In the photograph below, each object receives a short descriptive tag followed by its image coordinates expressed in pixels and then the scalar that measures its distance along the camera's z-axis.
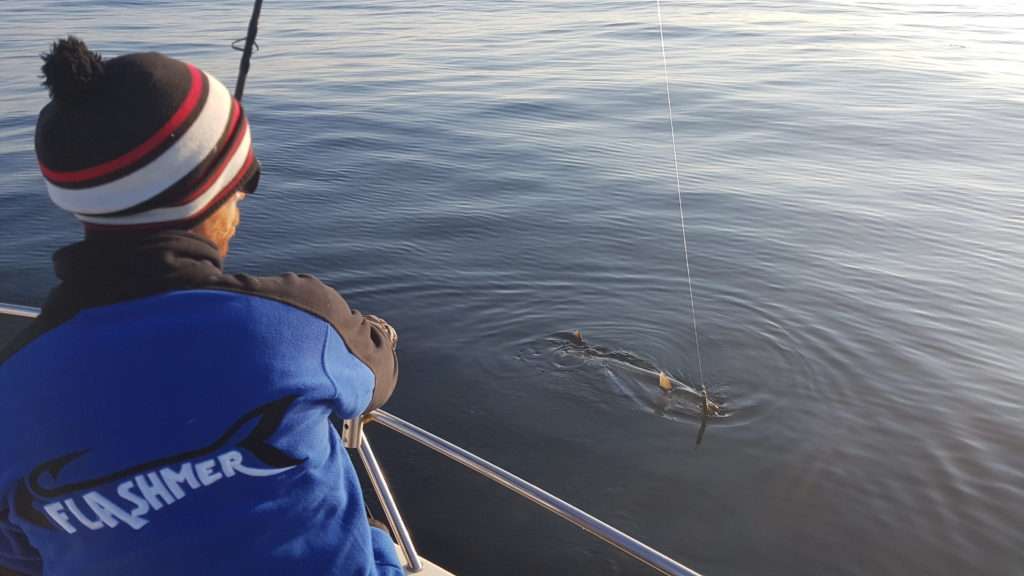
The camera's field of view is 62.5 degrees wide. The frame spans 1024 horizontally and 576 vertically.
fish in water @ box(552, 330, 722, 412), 5.10
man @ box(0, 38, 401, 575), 1.19
